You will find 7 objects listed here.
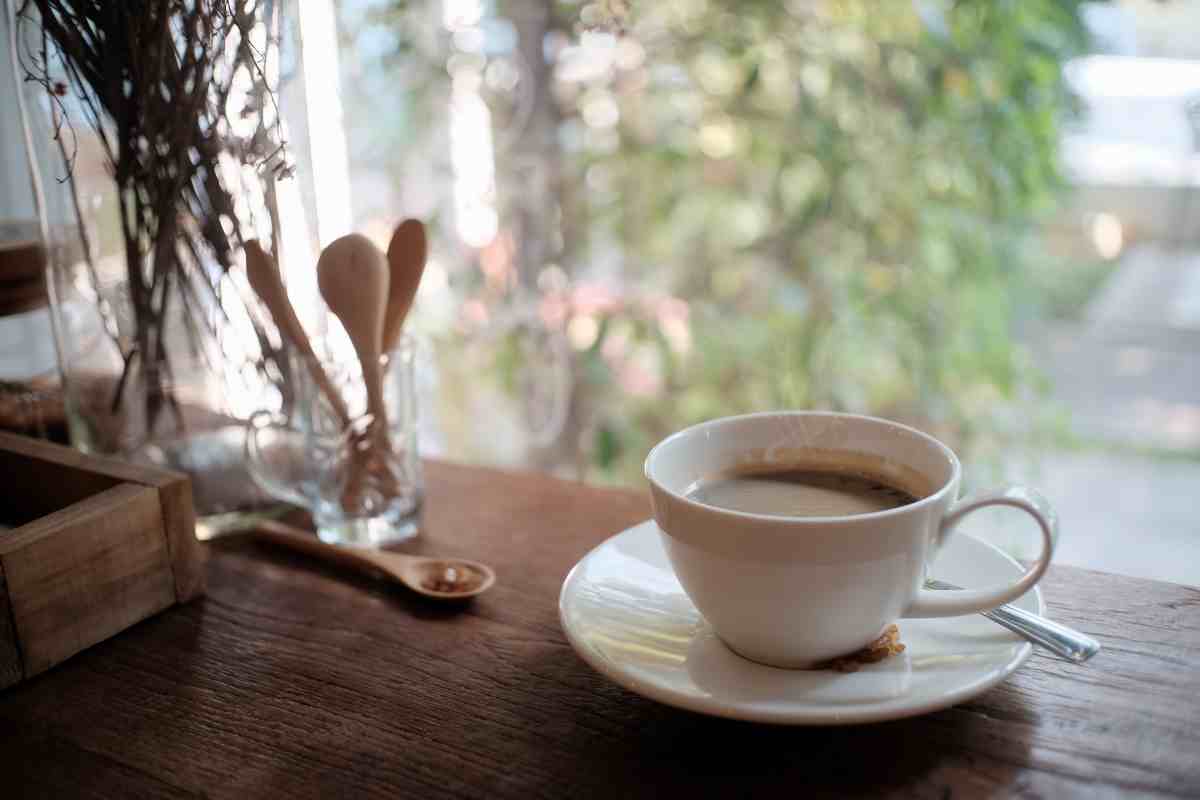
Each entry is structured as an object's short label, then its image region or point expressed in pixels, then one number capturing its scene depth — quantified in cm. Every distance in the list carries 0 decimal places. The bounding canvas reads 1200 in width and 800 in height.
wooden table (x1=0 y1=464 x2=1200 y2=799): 48
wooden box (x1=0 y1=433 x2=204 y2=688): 57
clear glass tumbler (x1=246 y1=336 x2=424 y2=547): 74
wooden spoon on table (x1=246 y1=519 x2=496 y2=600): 67
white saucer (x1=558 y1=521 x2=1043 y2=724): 48
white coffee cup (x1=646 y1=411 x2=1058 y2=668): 47
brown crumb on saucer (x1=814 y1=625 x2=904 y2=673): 52
